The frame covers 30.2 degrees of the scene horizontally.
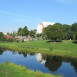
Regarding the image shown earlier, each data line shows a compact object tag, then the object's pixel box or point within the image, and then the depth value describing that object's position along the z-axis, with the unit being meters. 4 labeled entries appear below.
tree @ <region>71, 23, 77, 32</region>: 93.12
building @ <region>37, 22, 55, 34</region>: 153.25
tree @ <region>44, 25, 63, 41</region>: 62.09
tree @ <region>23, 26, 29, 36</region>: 142.52
